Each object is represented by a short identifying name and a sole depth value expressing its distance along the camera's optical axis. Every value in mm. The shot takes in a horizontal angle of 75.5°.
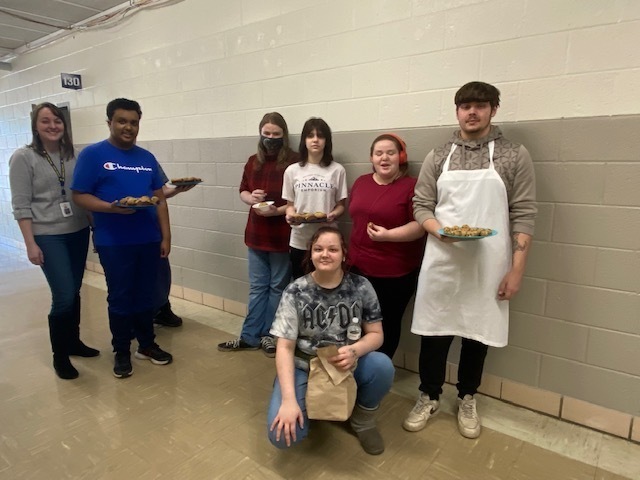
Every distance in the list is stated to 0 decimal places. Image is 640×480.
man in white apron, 1702
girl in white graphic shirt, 2330
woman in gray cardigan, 2227
